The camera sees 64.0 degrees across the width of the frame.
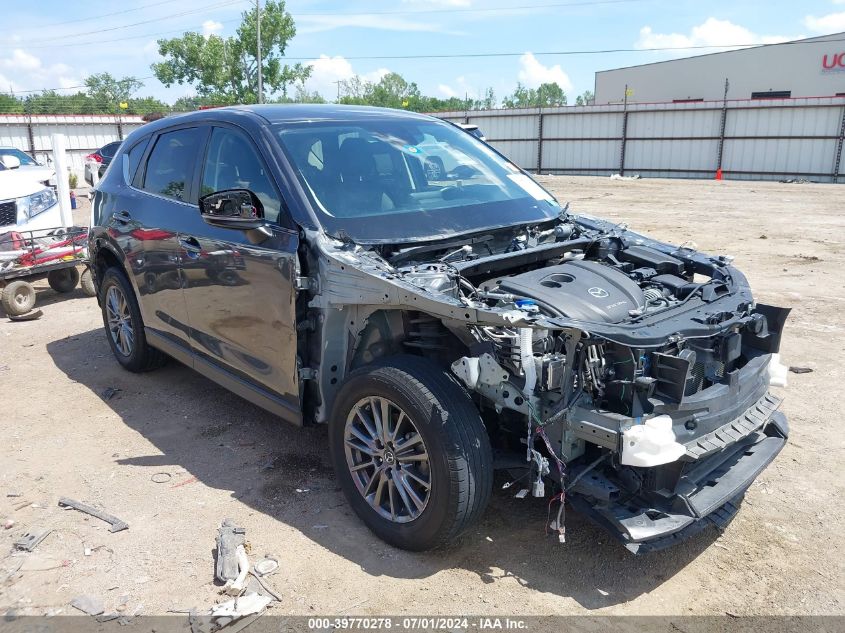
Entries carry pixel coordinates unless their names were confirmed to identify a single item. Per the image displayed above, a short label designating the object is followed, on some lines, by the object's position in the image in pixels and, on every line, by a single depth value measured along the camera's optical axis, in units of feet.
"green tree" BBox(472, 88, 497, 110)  239.07
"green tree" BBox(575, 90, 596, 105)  304.63
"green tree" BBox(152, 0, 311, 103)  169.78
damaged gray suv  9.12
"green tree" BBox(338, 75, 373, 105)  203.78
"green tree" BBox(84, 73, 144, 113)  243.40
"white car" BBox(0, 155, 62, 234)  28.45
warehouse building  115.03
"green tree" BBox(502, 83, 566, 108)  315.80
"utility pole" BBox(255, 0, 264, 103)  124.94
